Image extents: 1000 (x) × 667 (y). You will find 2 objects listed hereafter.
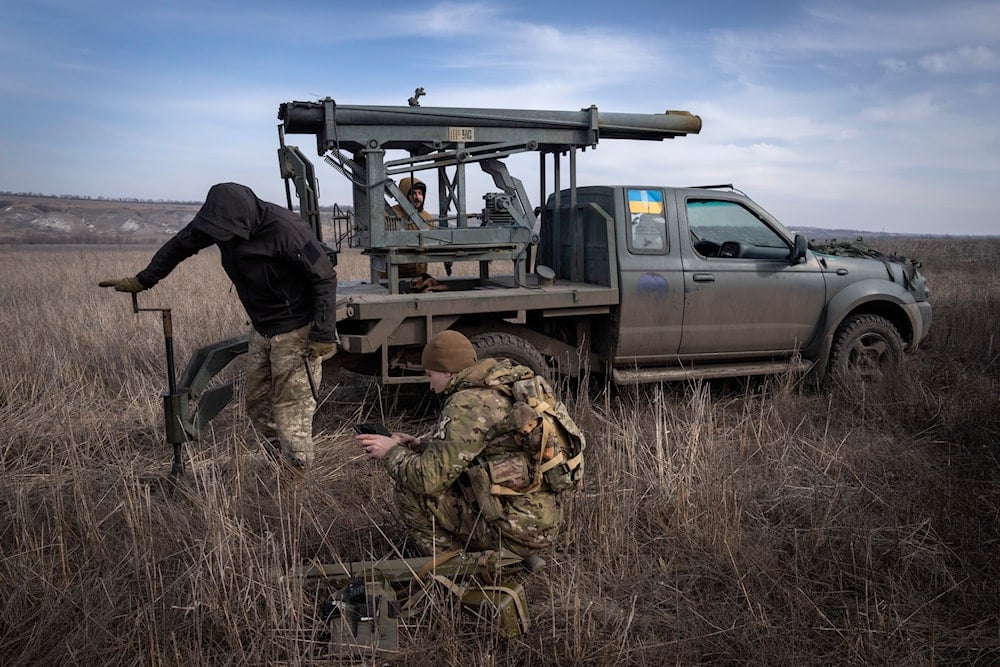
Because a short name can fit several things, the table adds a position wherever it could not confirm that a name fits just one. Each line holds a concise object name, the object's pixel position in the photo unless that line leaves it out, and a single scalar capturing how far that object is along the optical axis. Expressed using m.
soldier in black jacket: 3.63
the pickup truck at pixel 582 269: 5.05
